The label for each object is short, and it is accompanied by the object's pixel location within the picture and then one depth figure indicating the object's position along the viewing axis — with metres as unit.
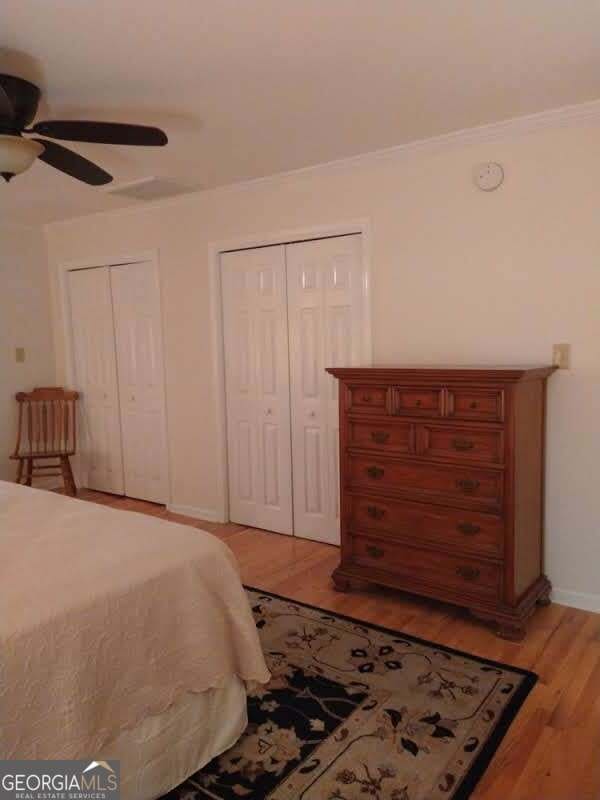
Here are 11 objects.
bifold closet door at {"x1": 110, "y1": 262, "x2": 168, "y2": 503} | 4.37
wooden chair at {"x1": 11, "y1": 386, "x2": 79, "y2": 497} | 4.67
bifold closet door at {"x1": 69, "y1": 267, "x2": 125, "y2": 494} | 4.69
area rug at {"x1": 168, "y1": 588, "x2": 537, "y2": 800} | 1.71
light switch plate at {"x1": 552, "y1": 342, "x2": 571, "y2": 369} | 2.70
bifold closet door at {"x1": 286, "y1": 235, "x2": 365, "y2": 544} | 3.42
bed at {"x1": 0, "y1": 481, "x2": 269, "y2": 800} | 1.34
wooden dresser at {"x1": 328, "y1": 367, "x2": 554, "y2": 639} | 2.49
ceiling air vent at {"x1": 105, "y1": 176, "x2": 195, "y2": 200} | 3.60
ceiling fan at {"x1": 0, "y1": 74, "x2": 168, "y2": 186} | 2.04
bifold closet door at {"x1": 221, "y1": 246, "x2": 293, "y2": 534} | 3.74
